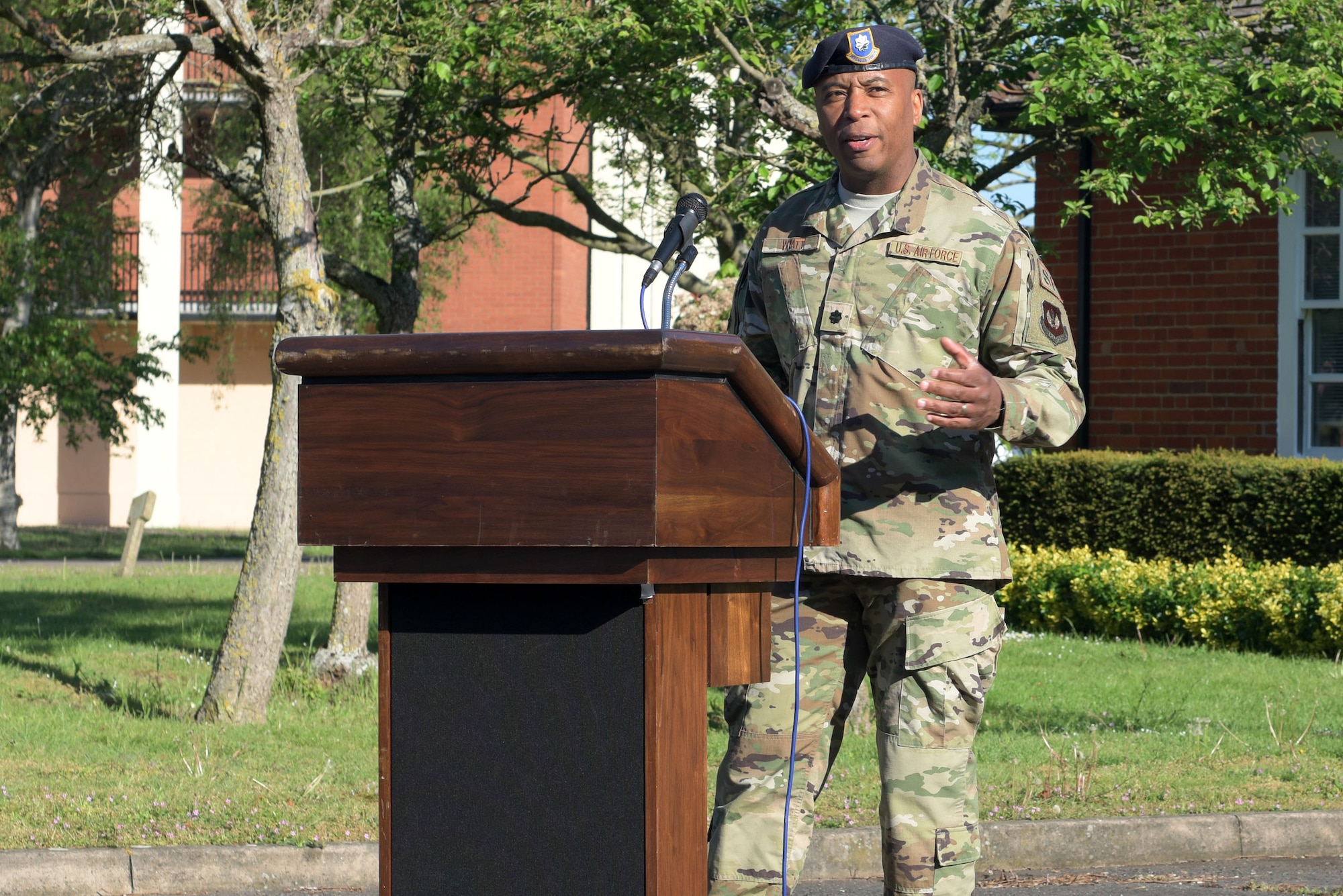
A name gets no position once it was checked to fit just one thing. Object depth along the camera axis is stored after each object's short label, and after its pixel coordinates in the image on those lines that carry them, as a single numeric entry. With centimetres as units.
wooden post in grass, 3294
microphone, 587
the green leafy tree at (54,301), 3784
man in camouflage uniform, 676
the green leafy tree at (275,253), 1574
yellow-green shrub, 2078
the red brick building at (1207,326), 2514
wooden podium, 492
